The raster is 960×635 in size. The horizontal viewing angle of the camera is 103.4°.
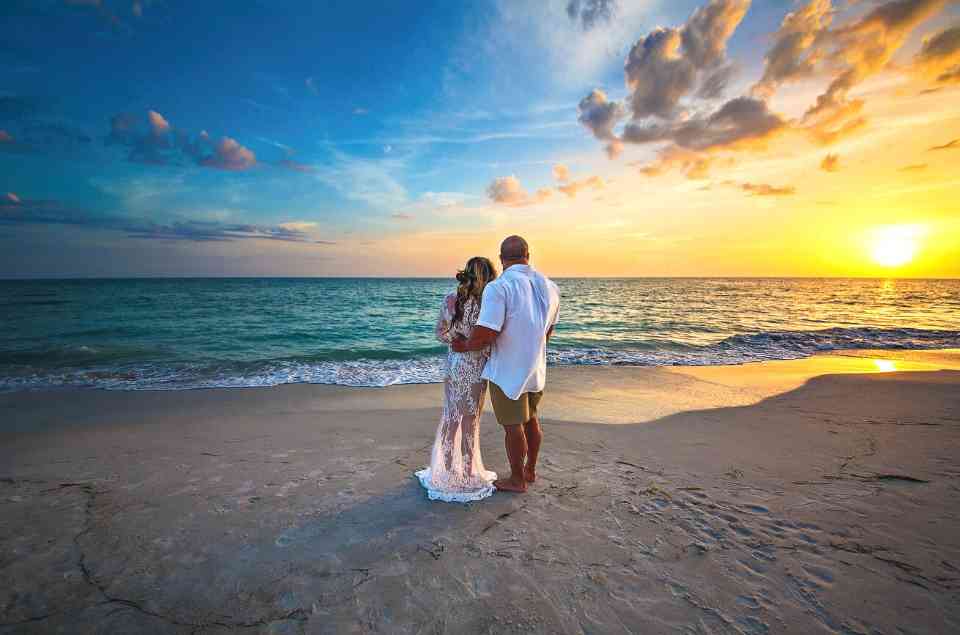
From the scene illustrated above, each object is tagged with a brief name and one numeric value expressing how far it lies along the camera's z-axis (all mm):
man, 3361
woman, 3573
